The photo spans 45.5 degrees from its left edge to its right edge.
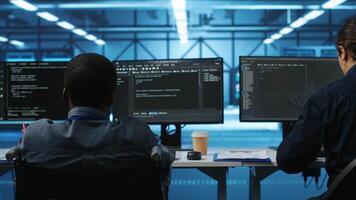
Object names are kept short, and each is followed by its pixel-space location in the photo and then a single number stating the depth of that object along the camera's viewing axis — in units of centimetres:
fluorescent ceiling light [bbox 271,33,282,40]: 1276
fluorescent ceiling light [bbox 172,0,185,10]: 761
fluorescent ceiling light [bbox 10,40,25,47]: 1468
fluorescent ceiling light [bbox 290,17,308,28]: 947
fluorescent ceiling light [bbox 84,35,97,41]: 1255
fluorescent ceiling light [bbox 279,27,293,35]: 1124
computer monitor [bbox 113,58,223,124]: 241
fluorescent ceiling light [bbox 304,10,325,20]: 872
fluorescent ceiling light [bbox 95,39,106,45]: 1418
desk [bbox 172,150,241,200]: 199
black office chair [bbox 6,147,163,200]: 106
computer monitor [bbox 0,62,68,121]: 248
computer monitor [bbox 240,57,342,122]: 242
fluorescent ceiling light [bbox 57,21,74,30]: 968
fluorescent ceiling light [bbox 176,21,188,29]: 998
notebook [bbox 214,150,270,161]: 203
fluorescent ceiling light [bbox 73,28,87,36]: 1086
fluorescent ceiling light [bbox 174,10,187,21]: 857
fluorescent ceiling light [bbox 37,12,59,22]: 833
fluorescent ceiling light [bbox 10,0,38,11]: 715
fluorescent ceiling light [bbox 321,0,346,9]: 752
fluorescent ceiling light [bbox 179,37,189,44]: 1365
